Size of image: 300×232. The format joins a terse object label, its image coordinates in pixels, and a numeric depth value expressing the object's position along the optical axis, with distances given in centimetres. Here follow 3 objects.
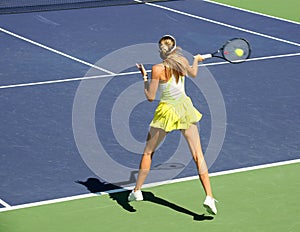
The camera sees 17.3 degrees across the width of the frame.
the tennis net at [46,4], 2256
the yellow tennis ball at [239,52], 1261
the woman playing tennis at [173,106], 1130
